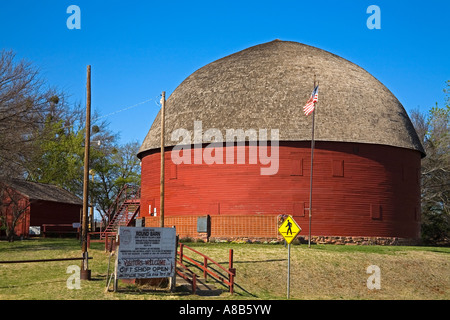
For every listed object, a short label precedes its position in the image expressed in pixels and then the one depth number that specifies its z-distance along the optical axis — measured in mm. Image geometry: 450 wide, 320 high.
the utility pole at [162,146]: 26409
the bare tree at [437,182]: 46375
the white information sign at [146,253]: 17594
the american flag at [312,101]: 29172
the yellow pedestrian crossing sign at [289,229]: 20000
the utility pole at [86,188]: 19875
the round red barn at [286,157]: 32688
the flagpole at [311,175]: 30797
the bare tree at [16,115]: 29031
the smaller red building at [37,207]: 41812
